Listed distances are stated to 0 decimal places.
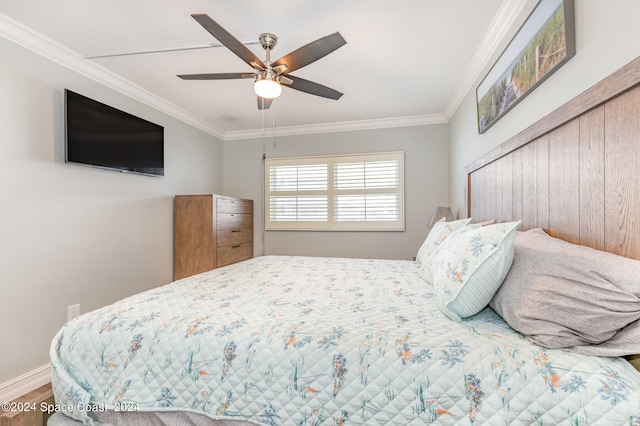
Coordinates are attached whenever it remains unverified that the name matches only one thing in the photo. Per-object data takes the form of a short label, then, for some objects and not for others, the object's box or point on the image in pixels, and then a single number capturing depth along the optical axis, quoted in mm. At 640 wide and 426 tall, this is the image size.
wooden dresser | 3436
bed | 836
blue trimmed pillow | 1114
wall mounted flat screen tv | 2328
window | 3939
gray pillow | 831
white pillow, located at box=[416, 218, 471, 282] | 2066
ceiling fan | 1548
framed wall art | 1266
